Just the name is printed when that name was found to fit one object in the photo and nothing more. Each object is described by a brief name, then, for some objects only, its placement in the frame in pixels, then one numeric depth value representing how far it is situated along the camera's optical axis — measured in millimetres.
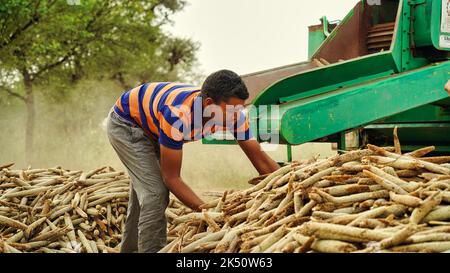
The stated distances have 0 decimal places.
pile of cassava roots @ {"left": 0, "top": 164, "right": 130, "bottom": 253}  5578
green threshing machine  4902
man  4062
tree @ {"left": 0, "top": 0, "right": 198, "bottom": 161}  16391
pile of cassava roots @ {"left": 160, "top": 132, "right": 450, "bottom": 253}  2980
